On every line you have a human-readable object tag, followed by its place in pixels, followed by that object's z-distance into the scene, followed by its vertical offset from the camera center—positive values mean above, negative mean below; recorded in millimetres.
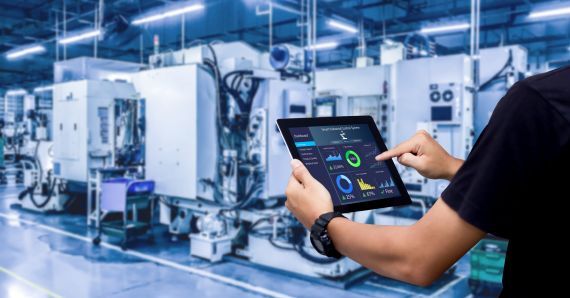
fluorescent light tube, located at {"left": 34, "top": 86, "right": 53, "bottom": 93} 19594 +2102
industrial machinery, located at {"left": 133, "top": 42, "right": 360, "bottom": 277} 5875 -77
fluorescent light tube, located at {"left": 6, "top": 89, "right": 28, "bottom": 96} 23247 +2281
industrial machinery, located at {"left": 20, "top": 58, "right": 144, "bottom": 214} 7383 +179
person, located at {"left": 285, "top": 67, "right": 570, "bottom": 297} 779 -108
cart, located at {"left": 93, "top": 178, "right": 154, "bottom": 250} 6250 -822
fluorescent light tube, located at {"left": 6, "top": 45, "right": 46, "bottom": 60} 13078 +2503
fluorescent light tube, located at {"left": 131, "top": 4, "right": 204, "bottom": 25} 8727 +2401
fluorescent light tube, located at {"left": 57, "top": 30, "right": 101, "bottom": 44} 10534 +2321
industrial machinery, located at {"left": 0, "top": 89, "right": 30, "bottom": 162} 13602 +90
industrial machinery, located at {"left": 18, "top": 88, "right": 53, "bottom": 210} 9062 -510
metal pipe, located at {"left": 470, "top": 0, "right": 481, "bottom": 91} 5430 +1151
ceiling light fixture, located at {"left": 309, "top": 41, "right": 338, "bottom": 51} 12549 +2537
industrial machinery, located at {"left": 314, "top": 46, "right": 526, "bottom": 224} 6301 +650
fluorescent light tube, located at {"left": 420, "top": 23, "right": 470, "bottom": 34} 10467 +2498
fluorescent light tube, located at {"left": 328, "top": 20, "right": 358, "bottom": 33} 10852 +2673
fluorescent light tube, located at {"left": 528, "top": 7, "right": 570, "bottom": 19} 8366 +2327
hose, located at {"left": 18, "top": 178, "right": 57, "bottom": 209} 8914 -1041
